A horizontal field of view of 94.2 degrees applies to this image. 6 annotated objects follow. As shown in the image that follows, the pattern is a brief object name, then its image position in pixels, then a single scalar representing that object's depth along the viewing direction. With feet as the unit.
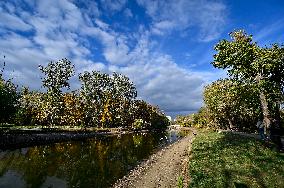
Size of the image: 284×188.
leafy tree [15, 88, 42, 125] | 155.74
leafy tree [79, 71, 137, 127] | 186.26
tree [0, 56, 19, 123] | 79.56
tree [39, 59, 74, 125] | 153.82
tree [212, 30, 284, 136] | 54.38
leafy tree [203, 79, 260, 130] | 125.19
